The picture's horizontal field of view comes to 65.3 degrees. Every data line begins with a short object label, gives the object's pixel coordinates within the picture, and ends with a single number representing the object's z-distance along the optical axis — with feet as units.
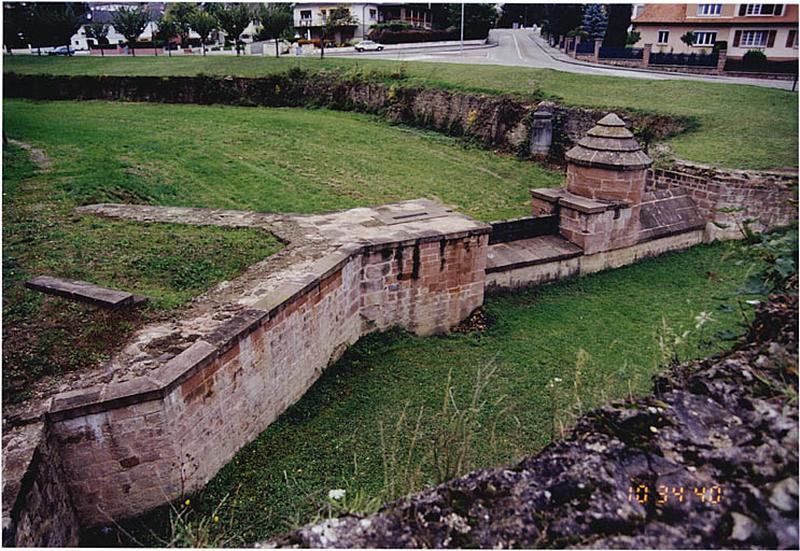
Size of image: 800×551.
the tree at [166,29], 140.67
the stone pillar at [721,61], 82.12
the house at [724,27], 88.74
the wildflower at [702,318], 14.00
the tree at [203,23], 120.88
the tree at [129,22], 117.08
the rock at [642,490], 8.71
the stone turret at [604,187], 36.73
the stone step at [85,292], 22.16
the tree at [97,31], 130.52
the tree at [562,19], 128.06
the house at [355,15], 137.69
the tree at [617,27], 95.91
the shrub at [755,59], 80.33
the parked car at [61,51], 129.49
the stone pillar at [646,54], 90.24
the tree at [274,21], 107.55
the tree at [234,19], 107.04
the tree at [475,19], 135.23
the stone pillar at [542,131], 62.03
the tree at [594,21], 131.03
